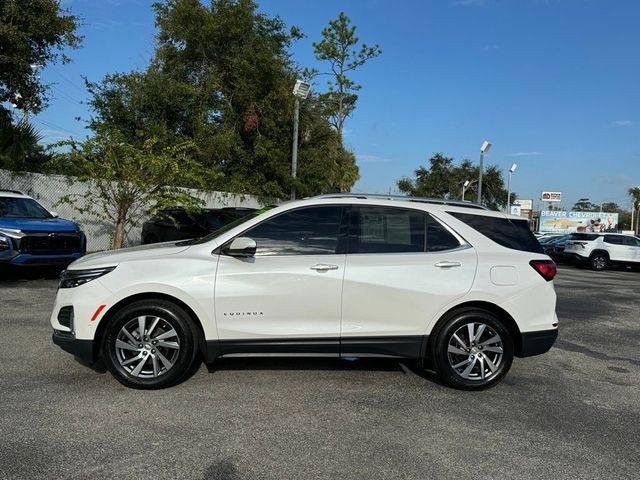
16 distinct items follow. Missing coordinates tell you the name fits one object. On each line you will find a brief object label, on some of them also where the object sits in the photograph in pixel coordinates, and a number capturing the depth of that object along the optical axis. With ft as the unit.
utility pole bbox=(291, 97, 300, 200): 70.54
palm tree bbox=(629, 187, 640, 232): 295.89
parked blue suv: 33.47
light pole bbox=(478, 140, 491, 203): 83.77
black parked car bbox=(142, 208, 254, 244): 46.47
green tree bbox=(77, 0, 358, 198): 72.23
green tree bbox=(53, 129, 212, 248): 41.96
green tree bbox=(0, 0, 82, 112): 46.47
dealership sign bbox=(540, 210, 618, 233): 197.47
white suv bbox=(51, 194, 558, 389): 15.71
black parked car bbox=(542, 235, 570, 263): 84.33
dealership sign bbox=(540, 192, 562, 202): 218.79
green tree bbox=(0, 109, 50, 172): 47.98
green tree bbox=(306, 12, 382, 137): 112.37
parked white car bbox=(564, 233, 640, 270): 75.51
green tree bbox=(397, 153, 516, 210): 202.49
